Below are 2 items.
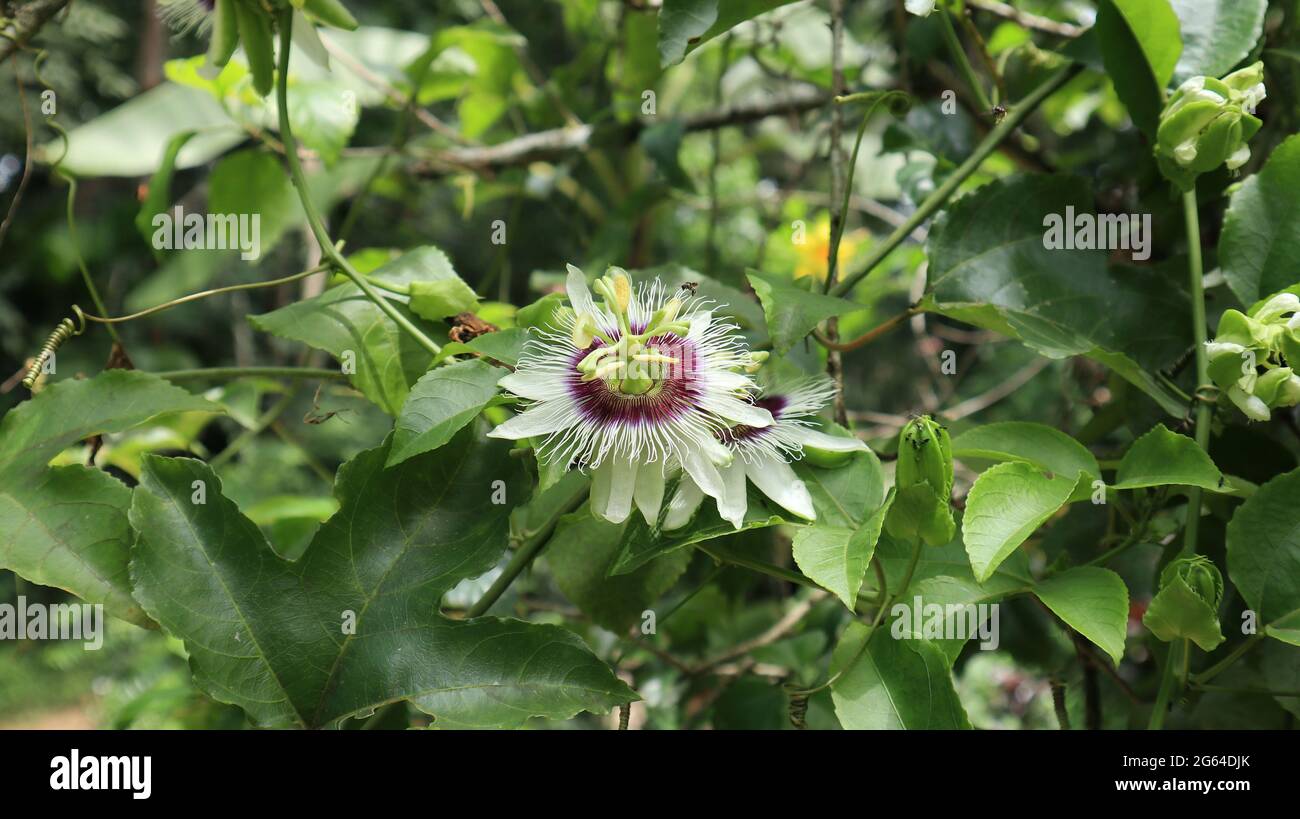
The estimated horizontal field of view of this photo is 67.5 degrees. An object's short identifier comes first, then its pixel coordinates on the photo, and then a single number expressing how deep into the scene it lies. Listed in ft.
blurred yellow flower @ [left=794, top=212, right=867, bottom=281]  4.83
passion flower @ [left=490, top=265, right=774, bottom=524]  1.55
